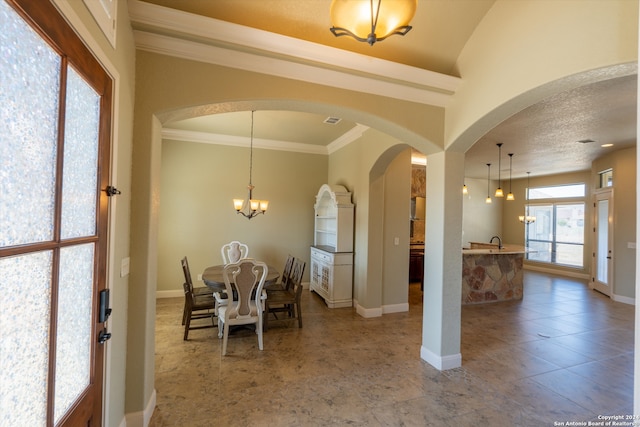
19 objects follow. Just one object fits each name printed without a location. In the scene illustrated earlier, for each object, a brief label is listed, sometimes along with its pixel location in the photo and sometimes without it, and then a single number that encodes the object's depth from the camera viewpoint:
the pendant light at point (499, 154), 5.60
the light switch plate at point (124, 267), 1.85
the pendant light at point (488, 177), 7.88
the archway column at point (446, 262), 2.97
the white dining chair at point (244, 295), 3.09
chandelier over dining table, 4.38
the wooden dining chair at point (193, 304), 3.48
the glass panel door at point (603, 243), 6.05
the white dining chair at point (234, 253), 4.44
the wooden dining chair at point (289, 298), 3.84
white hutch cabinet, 4.87
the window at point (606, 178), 6.24
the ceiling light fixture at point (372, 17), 1.34
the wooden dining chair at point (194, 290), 3.52
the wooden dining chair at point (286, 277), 4.39
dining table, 3.47
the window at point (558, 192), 8.20
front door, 0.87
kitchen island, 5.43
